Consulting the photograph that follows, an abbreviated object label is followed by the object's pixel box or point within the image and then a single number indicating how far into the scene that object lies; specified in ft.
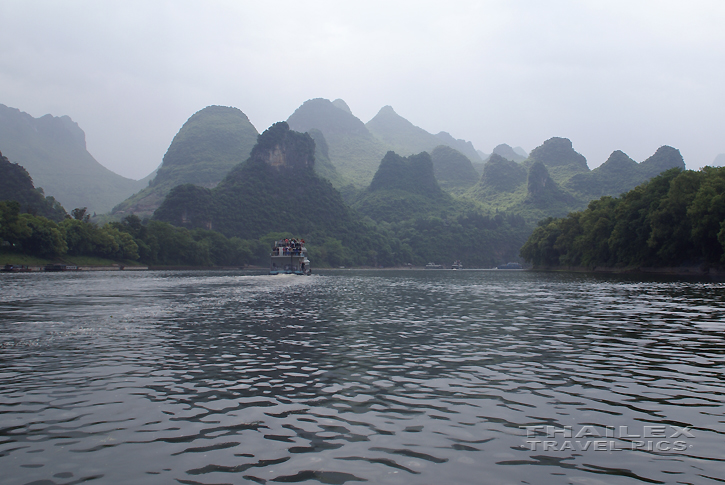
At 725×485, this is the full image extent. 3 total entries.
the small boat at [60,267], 429.79
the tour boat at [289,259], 453.58
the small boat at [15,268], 386.93
